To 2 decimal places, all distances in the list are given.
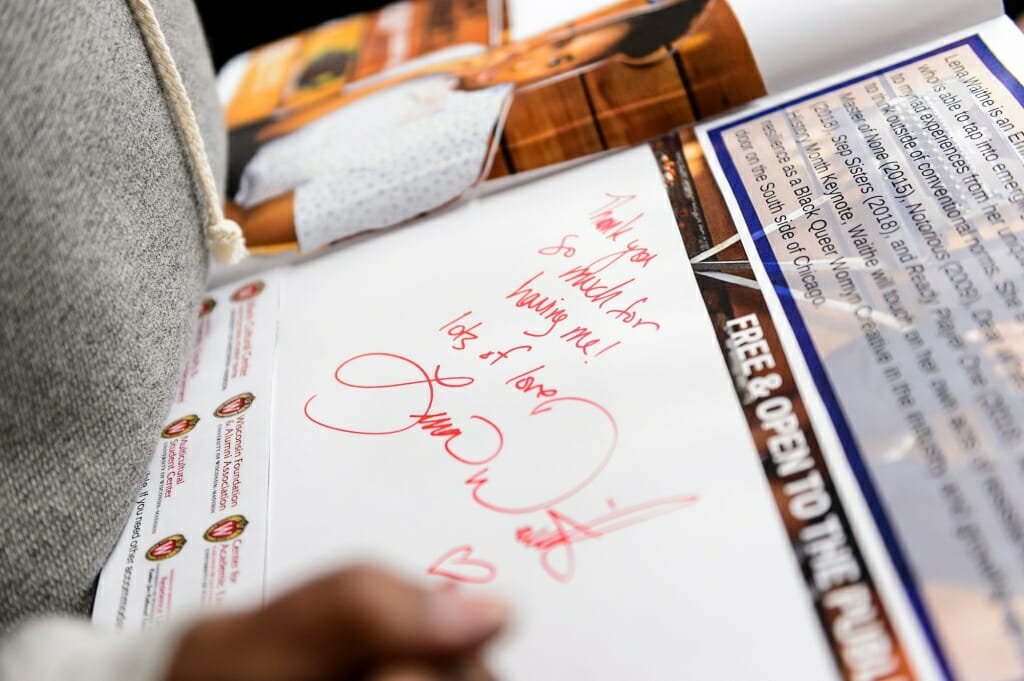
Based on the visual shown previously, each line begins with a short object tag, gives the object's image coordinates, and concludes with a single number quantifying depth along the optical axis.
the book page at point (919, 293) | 0.32
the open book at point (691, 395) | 0.33
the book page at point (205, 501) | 0.39
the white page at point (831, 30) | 0.52
